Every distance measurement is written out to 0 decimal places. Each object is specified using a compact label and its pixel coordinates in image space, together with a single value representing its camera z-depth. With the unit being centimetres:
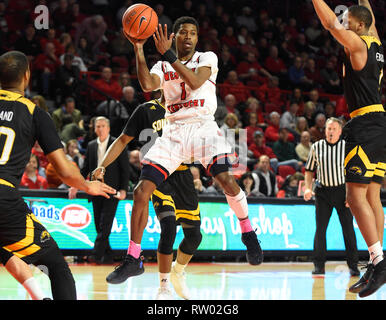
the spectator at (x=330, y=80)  1847
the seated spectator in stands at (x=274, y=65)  1795
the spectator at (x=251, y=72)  1705
